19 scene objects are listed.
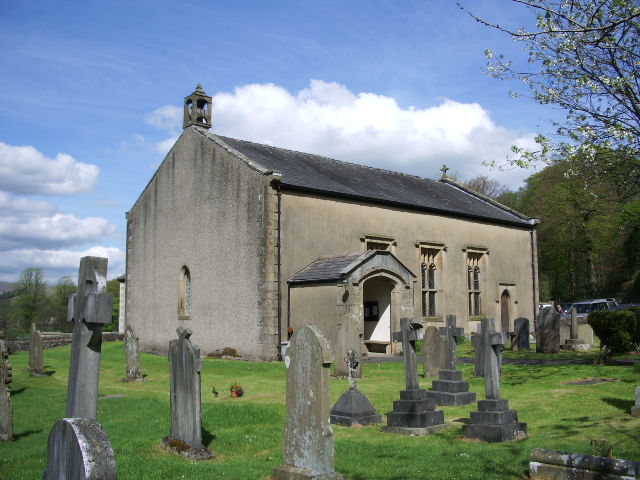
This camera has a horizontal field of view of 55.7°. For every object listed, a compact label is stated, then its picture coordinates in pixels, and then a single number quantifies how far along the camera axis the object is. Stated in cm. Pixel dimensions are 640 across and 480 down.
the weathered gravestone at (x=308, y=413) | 707
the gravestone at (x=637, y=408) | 1045
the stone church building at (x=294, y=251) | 2155
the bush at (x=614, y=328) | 1775
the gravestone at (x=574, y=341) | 2334
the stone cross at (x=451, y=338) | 1405
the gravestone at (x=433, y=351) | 1661
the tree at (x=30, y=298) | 6138
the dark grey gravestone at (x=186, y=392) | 916
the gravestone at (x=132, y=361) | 1762
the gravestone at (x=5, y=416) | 1040
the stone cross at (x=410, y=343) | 1096
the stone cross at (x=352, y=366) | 1142
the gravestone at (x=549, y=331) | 2202
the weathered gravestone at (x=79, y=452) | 365
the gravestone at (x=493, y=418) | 941
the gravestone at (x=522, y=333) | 2439
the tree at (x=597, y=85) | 1201
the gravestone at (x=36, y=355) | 1927
